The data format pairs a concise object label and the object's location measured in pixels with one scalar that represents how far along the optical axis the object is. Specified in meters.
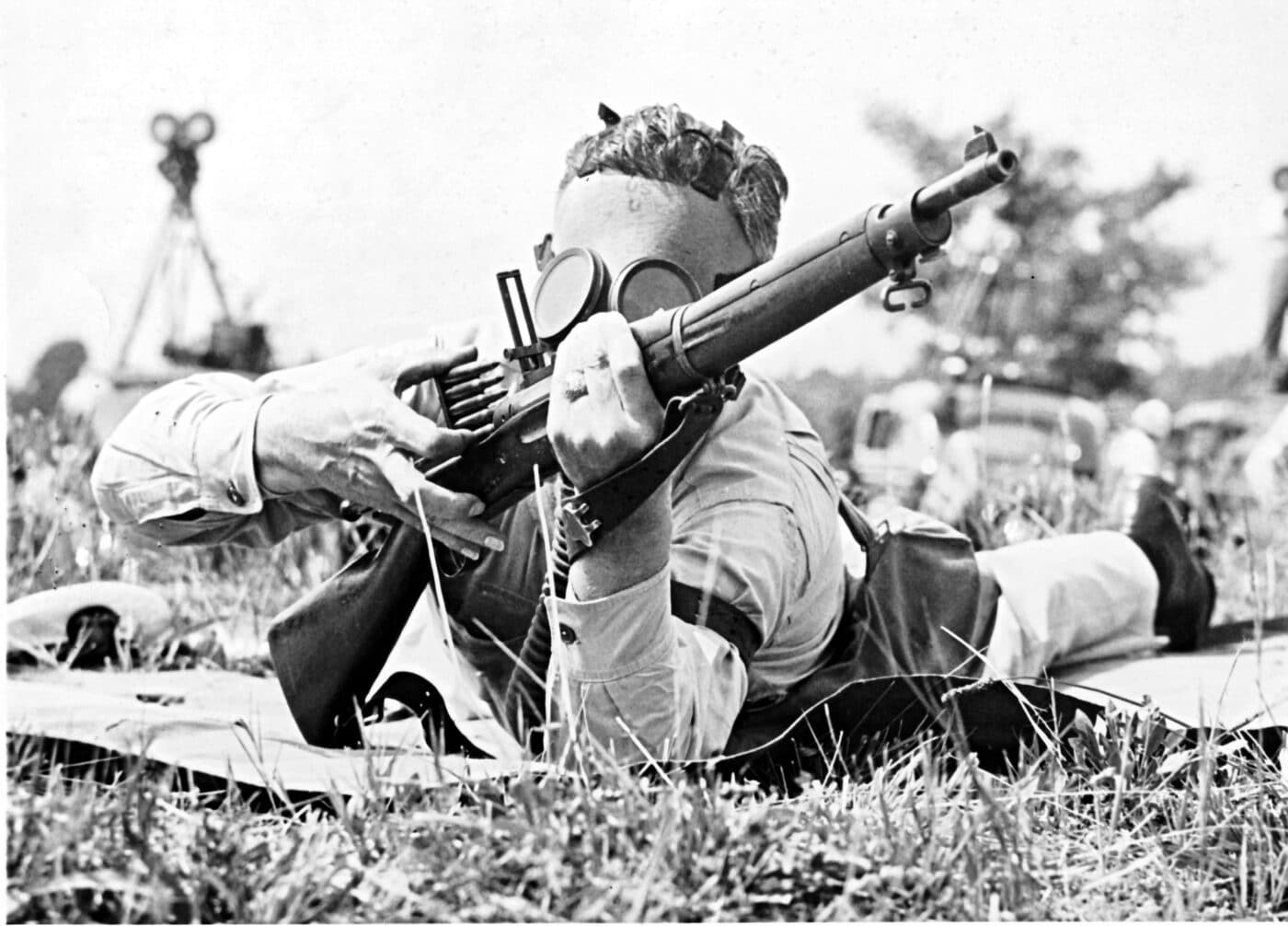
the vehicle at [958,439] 5.25
